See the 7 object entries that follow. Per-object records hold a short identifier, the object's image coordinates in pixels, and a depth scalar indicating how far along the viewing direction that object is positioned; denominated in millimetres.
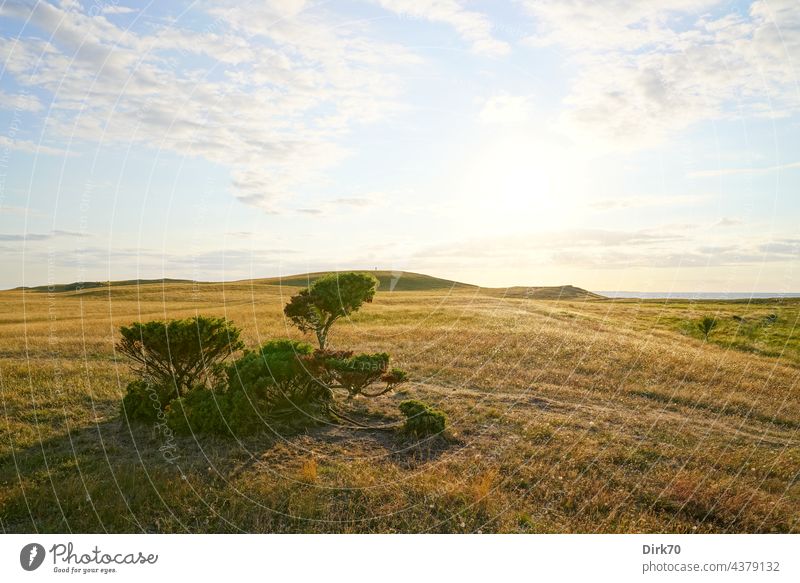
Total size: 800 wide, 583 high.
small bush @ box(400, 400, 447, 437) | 13984
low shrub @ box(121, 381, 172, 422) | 13859
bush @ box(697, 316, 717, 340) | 44706
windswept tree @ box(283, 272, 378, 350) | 21203
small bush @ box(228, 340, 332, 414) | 13934
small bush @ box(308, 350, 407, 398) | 14172
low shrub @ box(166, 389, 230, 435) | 13188
